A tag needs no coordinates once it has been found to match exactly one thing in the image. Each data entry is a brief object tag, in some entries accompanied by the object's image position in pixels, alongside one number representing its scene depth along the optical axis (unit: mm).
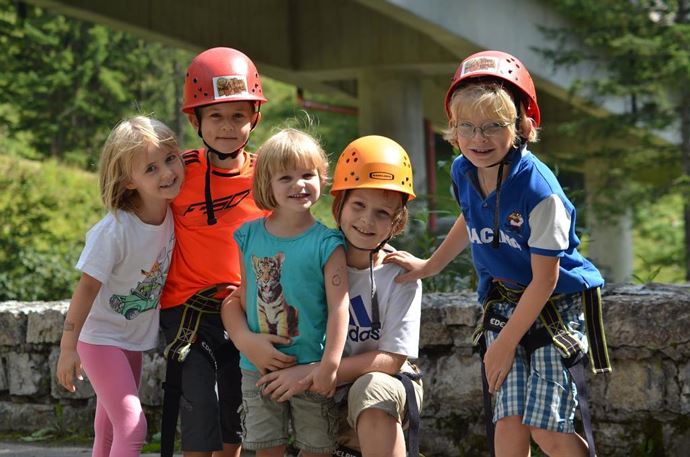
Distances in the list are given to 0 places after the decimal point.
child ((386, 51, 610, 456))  3611
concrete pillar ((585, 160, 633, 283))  17672
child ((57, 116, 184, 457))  4160
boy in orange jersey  4254
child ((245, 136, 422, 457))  3773
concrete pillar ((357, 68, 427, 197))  18922
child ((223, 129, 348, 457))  3857
